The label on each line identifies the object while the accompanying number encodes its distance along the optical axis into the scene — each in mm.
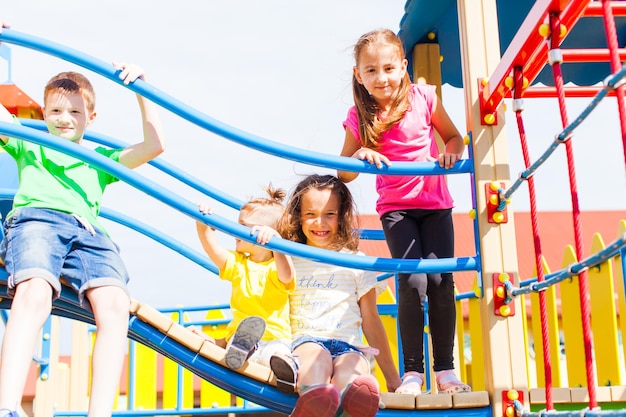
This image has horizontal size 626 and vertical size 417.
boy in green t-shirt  2104
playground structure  2203
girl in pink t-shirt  2742
